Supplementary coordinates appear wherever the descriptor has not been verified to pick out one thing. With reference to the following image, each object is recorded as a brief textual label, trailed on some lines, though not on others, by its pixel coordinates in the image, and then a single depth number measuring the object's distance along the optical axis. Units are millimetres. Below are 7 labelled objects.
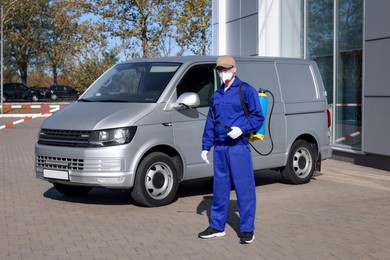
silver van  8406
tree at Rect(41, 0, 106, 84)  32031
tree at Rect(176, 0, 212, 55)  31031
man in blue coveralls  6672
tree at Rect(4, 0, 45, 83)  56375
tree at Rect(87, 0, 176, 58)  31188
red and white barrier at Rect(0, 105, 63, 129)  23261
